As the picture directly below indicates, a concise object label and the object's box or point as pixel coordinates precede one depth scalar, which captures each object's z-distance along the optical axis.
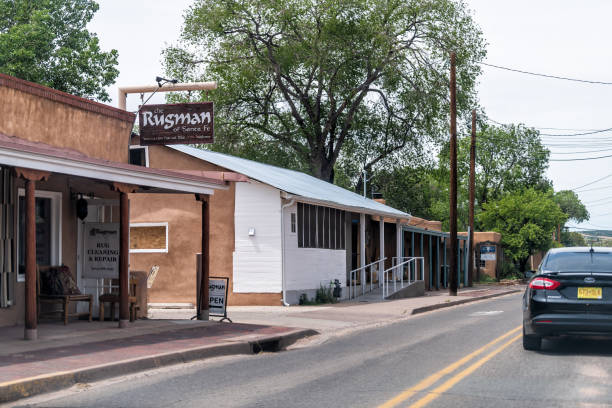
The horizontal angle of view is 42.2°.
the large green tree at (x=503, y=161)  67.75
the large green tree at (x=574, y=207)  129.55
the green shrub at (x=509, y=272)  55.59
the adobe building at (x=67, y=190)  12.10
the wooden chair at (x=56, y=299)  14.52
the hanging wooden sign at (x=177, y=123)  18.50
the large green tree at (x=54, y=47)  37.94
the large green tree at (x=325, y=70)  40.69
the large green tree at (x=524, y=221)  52.91
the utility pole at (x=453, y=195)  30.38
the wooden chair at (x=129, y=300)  15.45
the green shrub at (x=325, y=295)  24.78
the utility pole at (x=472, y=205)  41.66
